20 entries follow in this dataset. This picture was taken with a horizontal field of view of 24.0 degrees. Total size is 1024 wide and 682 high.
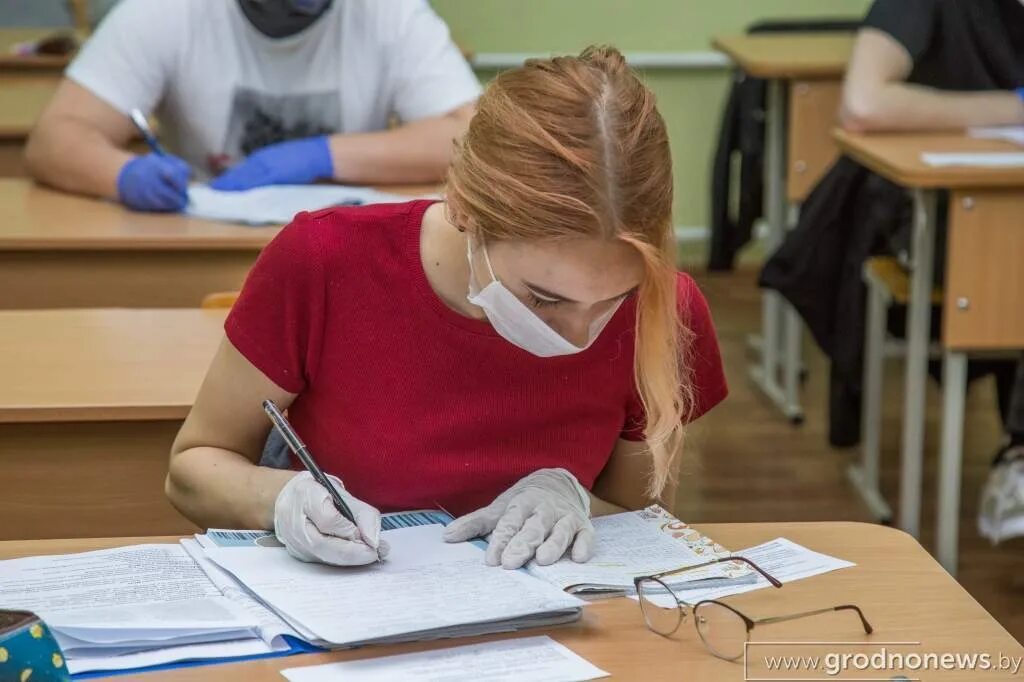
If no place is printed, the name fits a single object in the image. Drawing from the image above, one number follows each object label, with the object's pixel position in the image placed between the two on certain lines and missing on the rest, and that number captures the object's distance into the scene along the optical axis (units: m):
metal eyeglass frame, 2.36
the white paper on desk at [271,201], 4.07
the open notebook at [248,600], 2.31
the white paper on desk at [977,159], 4.24
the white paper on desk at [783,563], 2.47
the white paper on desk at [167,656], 2.29
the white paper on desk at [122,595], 2.32
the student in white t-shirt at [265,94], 4.44
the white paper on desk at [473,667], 2.26
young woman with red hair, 2.51
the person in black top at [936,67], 5.02
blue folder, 2.30
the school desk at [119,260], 3.92
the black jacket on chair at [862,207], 5.07
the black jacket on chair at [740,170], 6.60
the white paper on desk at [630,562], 2.46
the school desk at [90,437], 3.07
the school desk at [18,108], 5.74
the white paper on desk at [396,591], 2.32
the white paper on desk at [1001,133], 4.78
